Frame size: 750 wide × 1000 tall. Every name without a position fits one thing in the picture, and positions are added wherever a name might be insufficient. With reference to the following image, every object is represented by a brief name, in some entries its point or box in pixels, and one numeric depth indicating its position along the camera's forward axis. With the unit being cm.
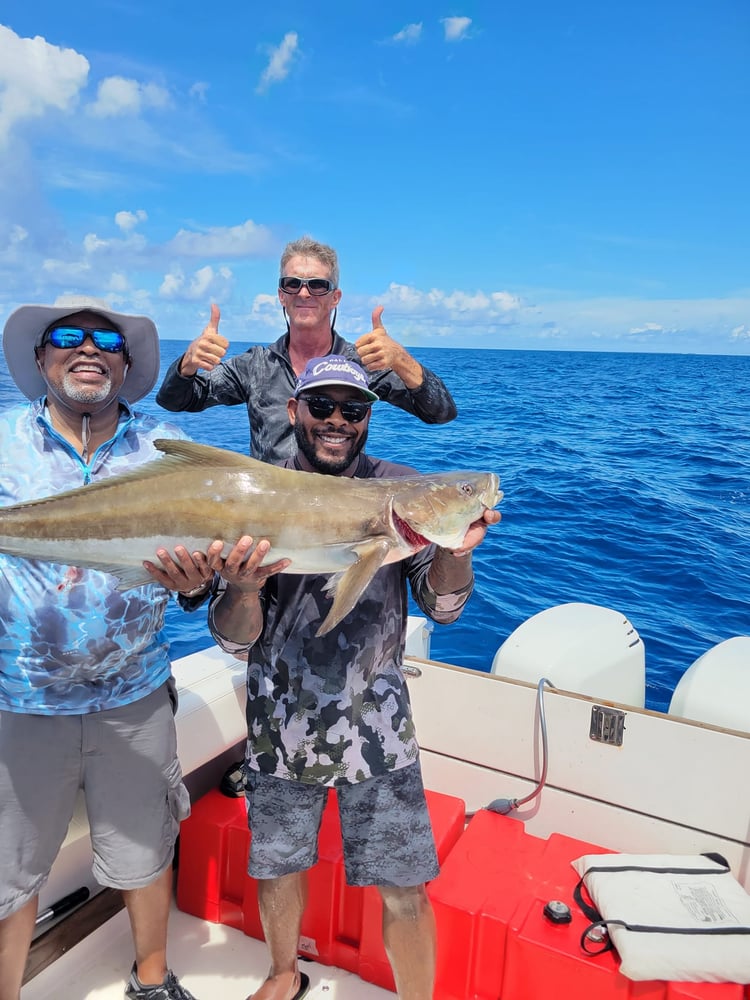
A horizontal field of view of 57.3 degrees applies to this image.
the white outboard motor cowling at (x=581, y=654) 448
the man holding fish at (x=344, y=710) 289
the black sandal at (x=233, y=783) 407
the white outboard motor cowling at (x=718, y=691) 396
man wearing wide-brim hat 277
